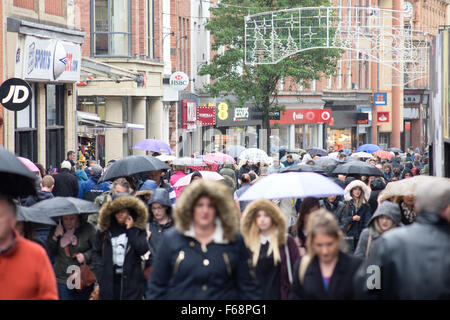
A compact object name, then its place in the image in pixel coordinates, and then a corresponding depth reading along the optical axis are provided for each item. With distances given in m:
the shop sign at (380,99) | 71.14
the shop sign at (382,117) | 71.81
